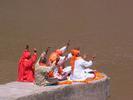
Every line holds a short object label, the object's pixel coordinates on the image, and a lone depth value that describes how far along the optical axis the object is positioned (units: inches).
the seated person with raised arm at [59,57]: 745.0
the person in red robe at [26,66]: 749.3
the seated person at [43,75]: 698.8
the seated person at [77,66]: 762.8
